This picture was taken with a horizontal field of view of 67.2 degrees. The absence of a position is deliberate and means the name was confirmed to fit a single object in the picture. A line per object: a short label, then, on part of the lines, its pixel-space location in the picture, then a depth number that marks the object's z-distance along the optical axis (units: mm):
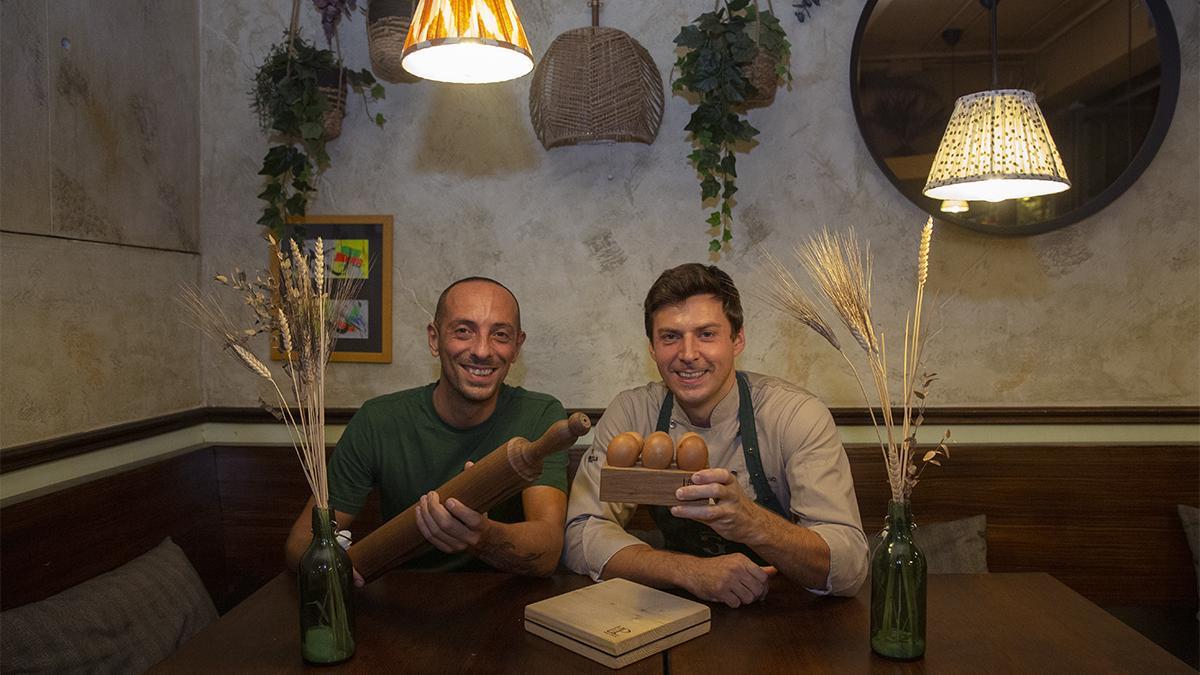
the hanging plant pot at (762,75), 2992
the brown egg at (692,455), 1725
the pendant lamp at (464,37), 1884
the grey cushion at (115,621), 1985
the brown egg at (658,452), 1748
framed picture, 3387
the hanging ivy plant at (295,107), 3150
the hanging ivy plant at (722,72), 2961
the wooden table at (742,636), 1566
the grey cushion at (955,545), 2971
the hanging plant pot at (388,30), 3010
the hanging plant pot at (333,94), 3242
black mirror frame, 3086
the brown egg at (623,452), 1756
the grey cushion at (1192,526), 2959
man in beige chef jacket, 1890
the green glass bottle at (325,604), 1596
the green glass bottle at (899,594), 1588
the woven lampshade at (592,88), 2971
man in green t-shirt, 2484
